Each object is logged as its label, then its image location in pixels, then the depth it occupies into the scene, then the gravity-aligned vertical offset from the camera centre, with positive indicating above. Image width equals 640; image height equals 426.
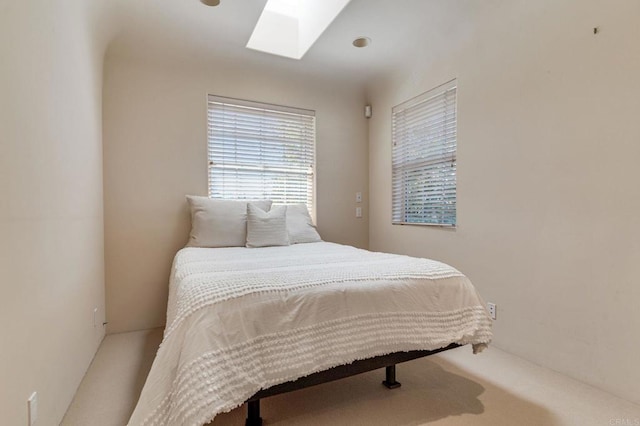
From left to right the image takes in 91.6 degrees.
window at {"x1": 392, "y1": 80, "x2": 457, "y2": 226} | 2.69 +0.46
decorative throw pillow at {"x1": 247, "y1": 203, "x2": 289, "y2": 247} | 2.68 -0.18
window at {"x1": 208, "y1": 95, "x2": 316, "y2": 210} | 3.06 +0.59
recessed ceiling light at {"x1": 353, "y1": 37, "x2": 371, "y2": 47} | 2.73 +1.48
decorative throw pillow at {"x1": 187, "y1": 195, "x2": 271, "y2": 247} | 2.64 -0.13
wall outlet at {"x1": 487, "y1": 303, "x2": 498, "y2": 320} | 2.31 -0.76
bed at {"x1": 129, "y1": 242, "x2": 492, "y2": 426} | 1.03 -0.47
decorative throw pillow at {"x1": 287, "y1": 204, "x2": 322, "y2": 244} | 2.95 -0.18
